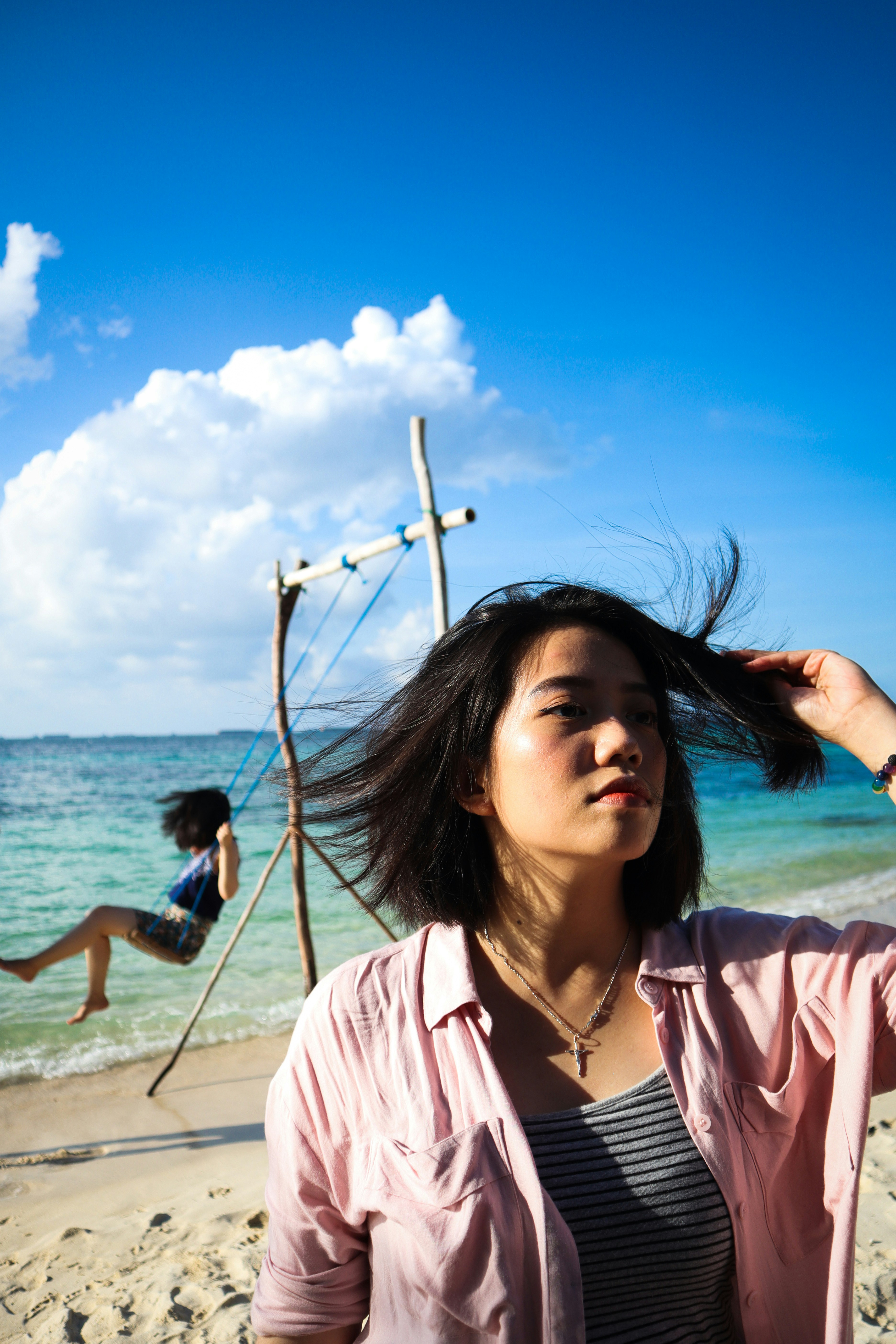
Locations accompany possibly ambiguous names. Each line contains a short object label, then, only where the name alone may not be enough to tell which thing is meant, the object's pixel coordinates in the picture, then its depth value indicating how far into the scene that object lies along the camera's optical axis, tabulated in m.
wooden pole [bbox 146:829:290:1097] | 4.99
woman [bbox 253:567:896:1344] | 1.27
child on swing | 5.25
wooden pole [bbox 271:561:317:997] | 5.28
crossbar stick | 3.84
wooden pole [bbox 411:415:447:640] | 3.79
